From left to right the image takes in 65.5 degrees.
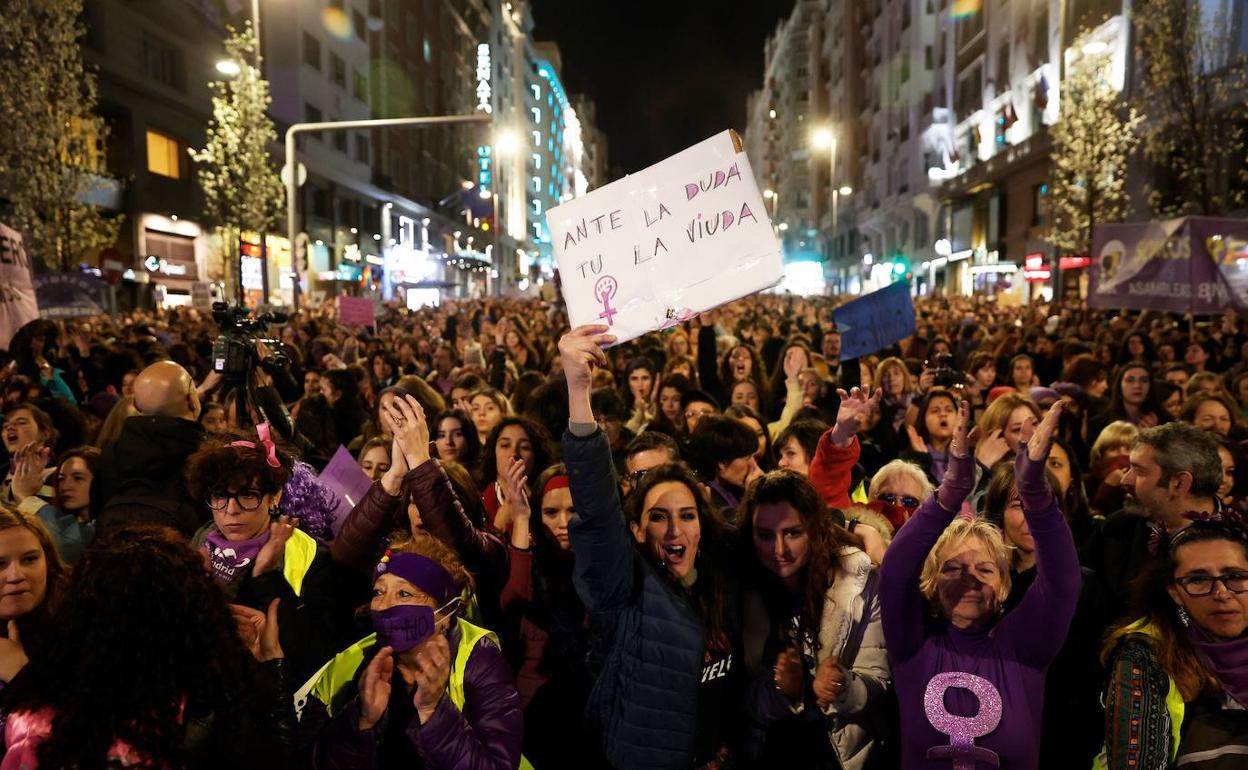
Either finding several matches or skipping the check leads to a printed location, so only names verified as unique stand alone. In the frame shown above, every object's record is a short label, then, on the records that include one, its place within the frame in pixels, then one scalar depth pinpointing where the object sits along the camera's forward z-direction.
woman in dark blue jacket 3.05
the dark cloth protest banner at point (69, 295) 12.43
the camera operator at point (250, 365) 5.35
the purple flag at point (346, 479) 4.99
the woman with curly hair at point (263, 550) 3.53
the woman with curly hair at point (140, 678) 2.30
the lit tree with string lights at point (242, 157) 26.94
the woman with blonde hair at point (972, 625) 3.18
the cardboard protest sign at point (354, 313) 15.59
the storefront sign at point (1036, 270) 36.06
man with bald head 4.46
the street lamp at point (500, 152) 92.38
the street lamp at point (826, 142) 74.44
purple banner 11.91
